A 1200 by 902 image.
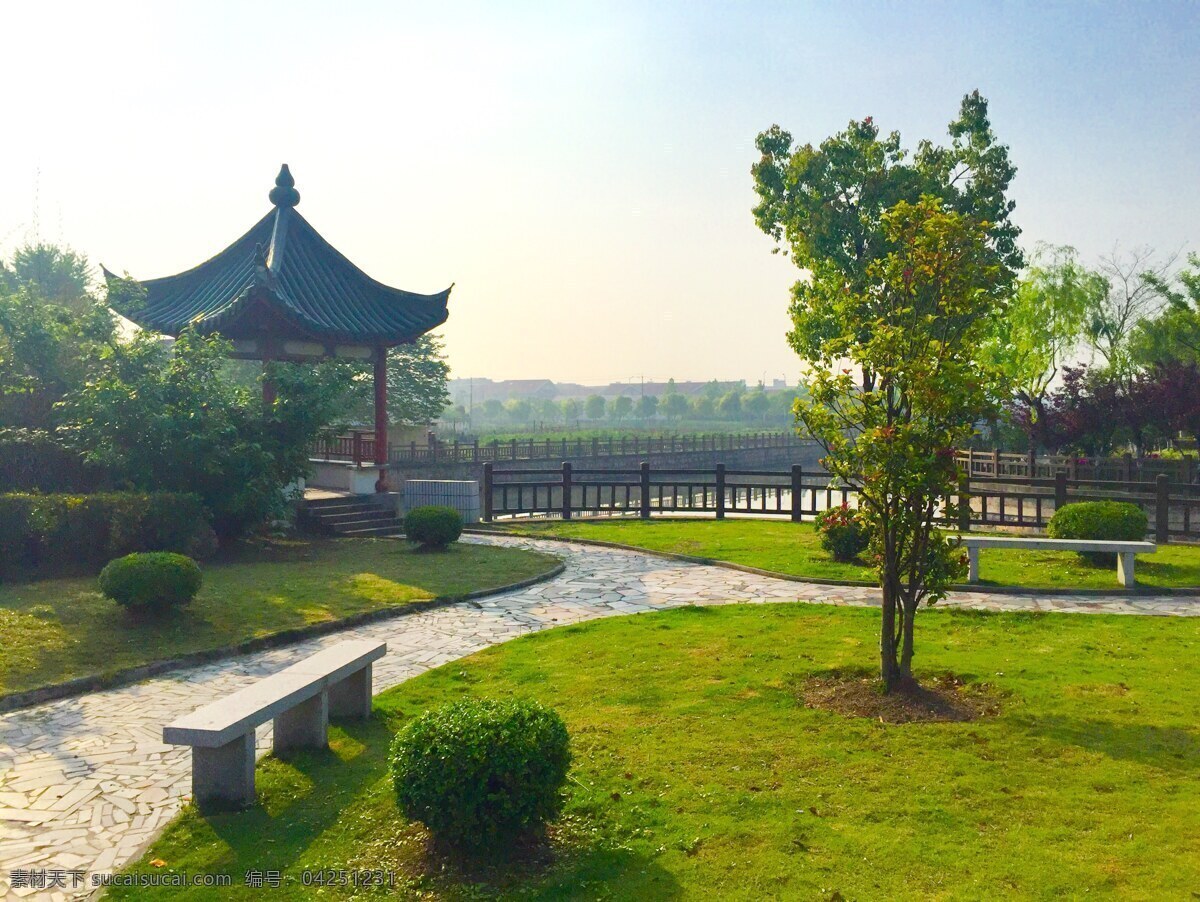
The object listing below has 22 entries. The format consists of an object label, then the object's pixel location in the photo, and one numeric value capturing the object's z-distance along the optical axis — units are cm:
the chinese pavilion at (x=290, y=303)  1856
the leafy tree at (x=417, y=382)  4788
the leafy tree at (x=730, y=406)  15412
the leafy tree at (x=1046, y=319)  4200
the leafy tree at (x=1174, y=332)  3953
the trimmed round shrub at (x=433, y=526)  1611
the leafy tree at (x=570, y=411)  16288
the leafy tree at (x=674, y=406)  15712
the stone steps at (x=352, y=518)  1855
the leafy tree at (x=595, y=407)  15712
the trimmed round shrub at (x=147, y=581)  988
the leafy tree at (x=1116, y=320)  4272
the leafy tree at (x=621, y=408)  16312
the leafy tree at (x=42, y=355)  1588
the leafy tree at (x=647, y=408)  16012
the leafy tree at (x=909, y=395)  694
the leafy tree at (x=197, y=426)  1467
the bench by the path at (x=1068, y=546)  1258
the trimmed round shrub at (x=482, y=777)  474
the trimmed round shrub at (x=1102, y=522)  1348
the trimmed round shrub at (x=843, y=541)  1424
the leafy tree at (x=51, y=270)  4091
